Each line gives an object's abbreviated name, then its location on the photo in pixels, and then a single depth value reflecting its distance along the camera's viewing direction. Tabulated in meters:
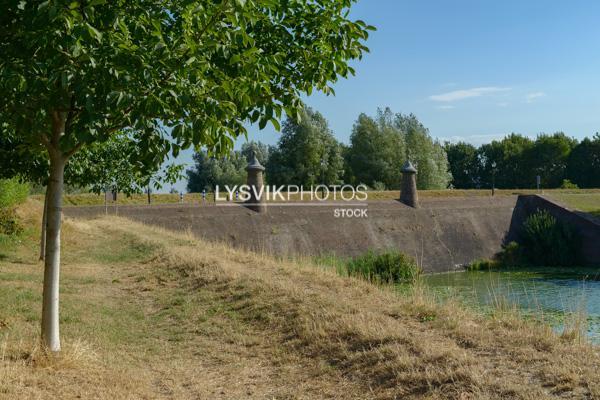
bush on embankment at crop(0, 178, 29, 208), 17.05
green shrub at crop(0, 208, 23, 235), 16.91
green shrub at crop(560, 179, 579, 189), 59.31
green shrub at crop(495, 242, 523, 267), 34.88
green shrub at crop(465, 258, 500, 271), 32.66
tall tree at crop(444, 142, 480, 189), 77.62
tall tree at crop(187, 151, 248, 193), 63.12
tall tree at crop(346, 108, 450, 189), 55.28
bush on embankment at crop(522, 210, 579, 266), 34.50
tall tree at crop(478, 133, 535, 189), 71.81
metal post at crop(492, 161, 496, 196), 73.94
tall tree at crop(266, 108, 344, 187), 50.09
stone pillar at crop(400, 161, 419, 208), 35.88
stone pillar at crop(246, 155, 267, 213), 27.88
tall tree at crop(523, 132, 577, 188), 69.62
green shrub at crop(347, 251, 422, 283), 19.20
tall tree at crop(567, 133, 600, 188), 68.19
